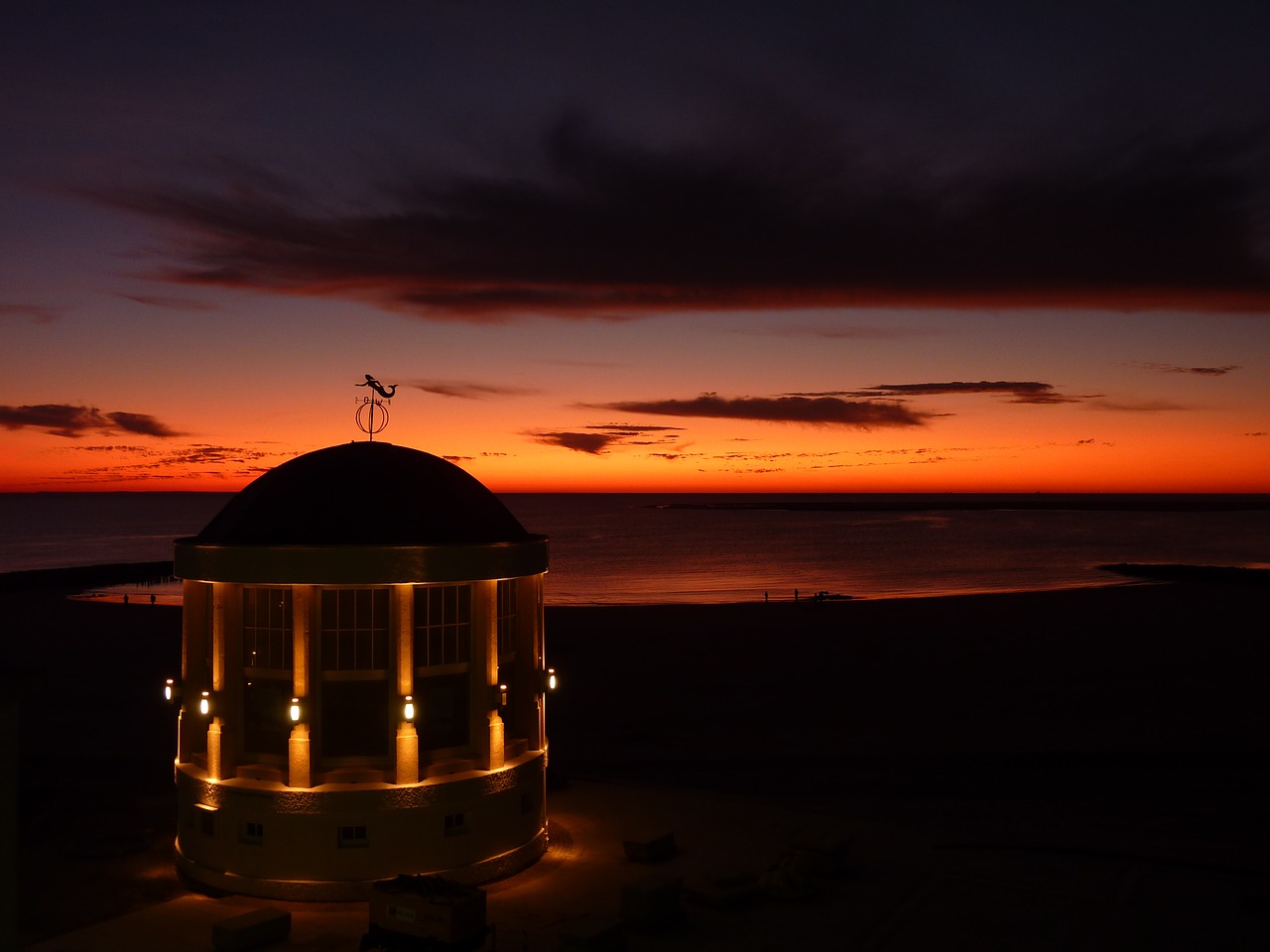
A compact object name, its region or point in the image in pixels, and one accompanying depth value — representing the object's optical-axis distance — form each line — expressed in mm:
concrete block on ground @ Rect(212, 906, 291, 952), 18672
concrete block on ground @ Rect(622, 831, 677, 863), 23891
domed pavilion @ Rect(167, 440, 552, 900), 22062
